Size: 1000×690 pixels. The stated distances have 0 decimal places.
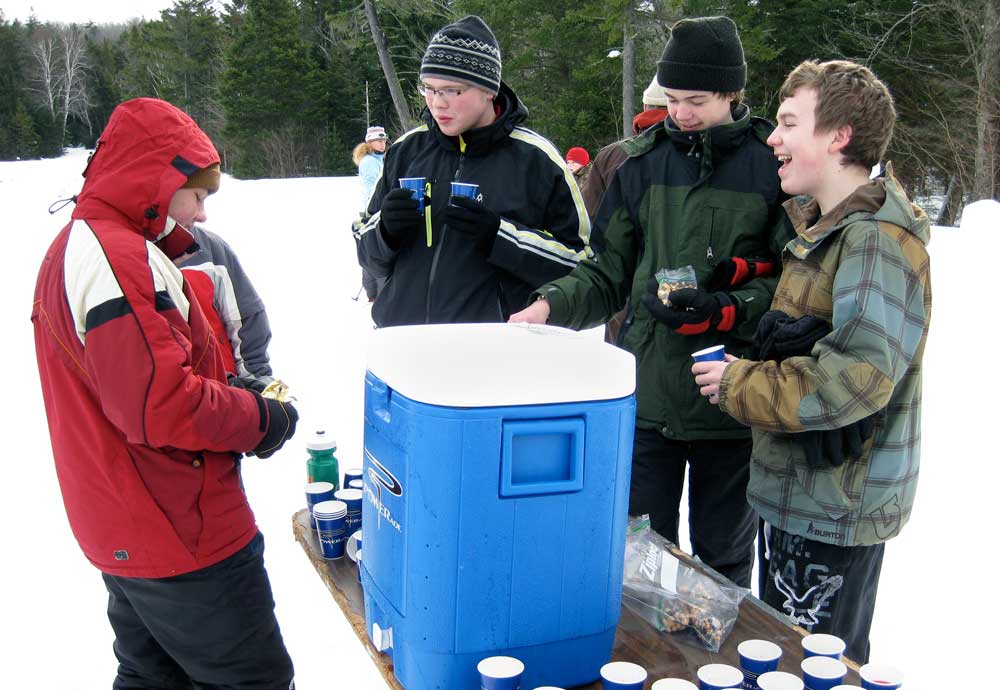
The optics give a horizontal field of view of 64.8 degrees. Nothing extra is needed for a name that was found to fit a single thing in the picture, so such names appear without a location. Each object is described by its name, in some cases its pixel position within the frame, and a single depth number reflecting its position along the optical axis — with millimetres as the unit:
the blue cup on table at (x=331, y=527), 1763
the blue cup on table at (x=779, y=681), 1103
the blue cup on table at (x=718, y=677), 1146
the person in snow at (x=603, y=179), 3297
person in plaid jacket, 1485
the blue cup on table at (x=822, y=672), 1129
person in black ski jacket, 2326
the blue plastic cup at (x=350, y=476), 2051
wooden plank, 1345
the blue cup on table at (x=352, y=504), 1812
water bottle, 2062
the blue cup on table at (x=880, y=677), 1111
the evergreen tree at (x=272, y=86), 33250
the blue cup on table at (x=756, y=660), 1178
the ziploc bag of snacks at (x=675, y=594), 1424
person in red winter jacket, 1505
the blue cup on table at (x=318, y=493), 1944
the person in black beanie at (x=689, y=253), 2102
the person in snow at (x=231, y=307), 2125
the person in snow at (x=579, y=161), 8706
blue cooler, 1157
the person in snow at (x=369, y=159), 9688
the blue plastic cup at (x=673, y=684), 1131
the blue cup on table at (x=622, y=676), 1132
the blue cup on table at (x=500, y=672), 1130
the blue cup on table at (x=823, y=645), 1236
